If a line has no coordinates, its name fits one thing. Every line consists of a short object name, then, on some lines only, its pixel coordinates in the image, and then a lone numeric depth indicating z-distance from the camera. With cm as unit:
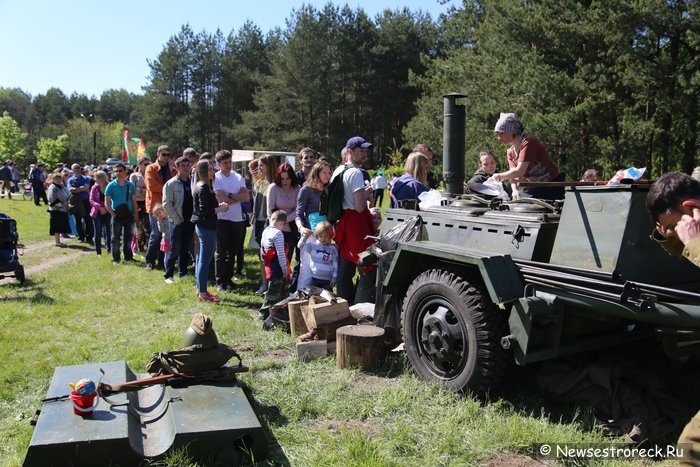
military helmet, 402
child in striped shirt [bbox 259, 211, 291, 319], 648
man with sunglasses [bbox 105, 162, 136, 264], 1044
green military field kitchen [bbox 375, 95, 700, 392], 336
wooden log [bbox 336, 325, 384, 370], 479
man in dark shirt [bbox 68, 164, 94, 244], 1354
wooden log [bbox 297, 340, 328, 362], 511
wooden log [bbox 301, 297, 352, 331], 529
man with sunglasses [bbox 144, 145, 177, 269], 964
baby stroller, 847
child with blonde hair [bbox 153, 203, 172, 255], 895
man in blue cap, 603
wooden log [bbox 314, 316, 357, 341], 527
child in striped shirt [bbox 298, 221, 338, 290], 643
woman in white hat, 539
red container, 337
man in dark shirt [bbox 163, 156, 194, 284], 821
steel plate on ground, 310
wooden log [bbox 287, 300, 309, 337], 572
